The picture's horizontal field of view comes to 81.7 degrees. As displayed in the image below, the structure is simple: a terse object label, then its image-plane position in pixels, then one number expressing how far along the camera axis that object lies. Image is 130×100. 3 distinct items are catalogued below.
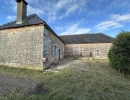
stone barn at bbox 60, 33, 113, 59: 14.73
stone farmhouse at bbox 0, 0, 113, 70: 6.61
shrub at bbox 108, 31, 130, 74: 5.92
